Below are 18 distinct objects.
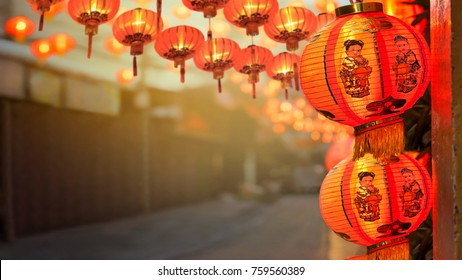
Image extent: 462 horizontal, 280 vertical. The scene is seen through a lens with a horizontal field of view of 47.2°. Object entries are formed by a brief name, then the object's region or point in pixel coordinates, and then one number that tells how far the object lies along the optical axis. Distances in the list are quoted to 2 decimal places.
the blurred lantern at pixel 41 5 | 3.33
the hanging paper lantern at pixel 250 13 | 3.89
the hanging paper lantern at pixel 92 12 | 3.64
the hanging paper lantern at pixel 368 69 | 2.62
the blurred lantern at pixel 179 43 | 3.91
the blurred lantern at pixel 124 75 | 12.39
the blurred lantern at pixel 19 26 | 8.57
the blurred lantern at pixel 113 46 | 10.12
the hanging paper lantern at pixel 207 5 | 3.64
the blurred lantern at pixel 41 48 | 9.62
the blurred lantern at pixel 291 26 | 4.04
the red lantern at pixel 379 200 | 2.71
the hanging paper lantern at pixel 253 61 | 4.16
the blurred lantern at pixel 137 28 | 3.87
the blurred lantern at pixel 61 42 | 9.55
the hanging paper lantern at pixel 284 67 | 4.19
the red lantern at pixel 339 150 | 6.26
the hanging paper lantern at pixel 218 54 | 4.12
